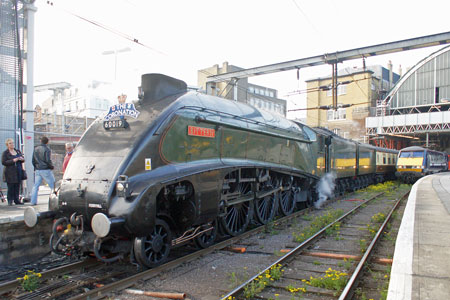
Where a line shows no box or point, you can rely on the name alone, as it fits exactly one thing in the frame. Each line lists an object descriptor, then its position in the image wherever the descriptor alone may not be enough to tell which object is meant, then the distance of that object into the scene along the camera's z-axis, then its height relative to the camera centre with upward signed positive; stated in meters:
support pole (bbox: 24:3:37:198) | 8.77 +1.23
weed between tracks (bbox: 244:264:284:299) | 4.28 -1.83
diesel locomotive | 23.53 -1.00
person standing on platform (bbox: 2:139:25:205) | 7.61 -0.48
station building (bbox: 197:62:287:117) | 47.31 +9.88
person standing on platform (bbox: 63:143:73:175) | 8.26 -0.04
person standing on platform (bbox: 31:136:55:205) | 7.72 -0.39
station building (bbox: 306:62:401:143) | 41.28 +6.45
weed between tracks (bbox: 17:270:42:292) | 4.59 -1.85
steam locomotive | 4.87 -0.47
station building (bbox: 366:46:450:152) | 34.72 +5.05
